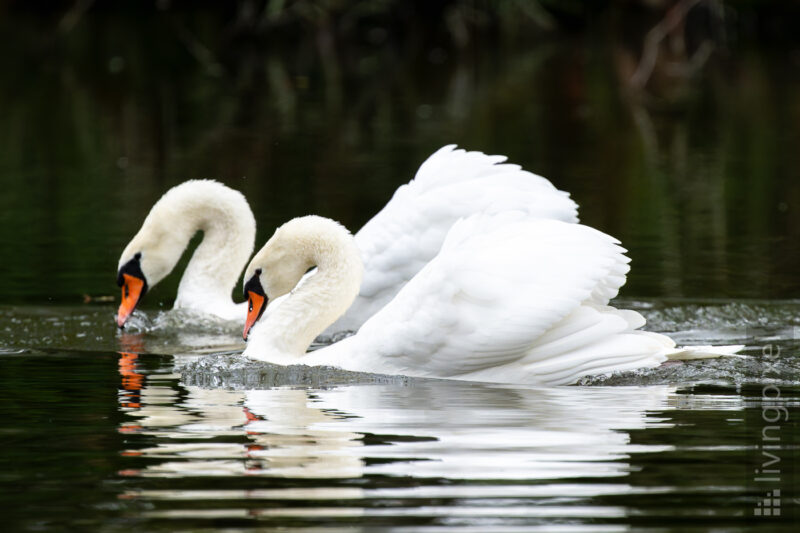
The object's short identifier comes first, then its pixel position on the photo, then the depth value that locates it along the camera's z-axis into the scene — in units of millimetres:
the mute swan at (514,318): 14602
